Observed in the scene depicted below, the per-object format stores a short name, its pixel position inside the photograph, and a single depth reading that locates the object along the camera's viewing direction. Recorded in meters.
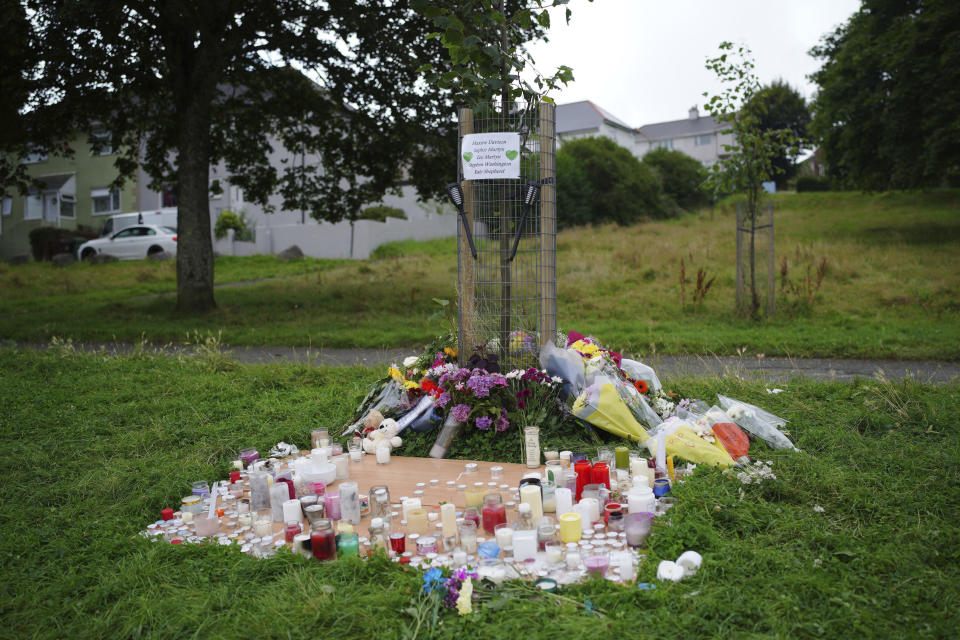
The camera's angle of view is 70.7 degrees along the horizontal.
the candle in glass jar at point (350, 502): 3.51
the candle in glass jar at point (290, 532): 3.33
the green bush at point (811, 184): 35.56
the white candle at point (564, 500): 3.46
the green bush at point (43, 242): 27.27
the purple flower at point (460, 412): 4.60
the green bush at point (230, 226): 27.58
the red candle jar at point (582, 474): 3.81
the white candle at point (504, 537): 3.02
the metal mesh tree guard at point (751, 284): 10.22
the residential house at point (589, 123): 50.25
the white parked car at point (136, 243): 24.28
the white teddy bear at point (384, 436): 4.68
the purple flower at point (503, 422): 4.57
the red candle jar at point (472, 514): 3.21
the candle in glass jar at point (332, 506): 3.62
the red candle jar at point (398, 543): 3.09
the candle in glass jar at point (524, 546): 2.98
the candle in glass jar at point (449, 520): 3.16
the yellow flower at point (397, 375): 5.35
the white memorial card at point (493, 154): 4.92
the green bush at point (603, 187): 29.75
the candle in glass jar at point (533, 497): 3.38
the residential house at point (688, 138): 56.62
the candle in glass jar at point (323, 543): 3.04
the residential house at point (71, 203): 32.16
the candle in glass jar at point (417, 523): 3.36
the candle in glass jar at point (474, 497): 3.54
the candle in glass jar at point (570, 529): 3.16
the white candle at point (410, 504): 3.49
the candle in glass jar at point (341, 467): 4.26
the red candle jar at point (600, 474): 3.80
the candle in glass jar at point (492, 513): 3.29
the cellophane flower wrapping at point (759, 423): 4.23
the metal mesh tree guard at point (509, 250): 5.13
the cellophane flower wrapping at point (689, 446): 4.01
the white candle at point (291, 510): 3.48
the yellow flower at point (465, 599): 2.52
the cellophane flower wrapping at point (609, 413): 4.55
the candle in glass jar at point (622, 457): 4.04
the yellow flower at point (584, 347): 5.16
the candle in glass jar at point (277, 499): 3.64
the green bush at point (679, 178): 36.44
